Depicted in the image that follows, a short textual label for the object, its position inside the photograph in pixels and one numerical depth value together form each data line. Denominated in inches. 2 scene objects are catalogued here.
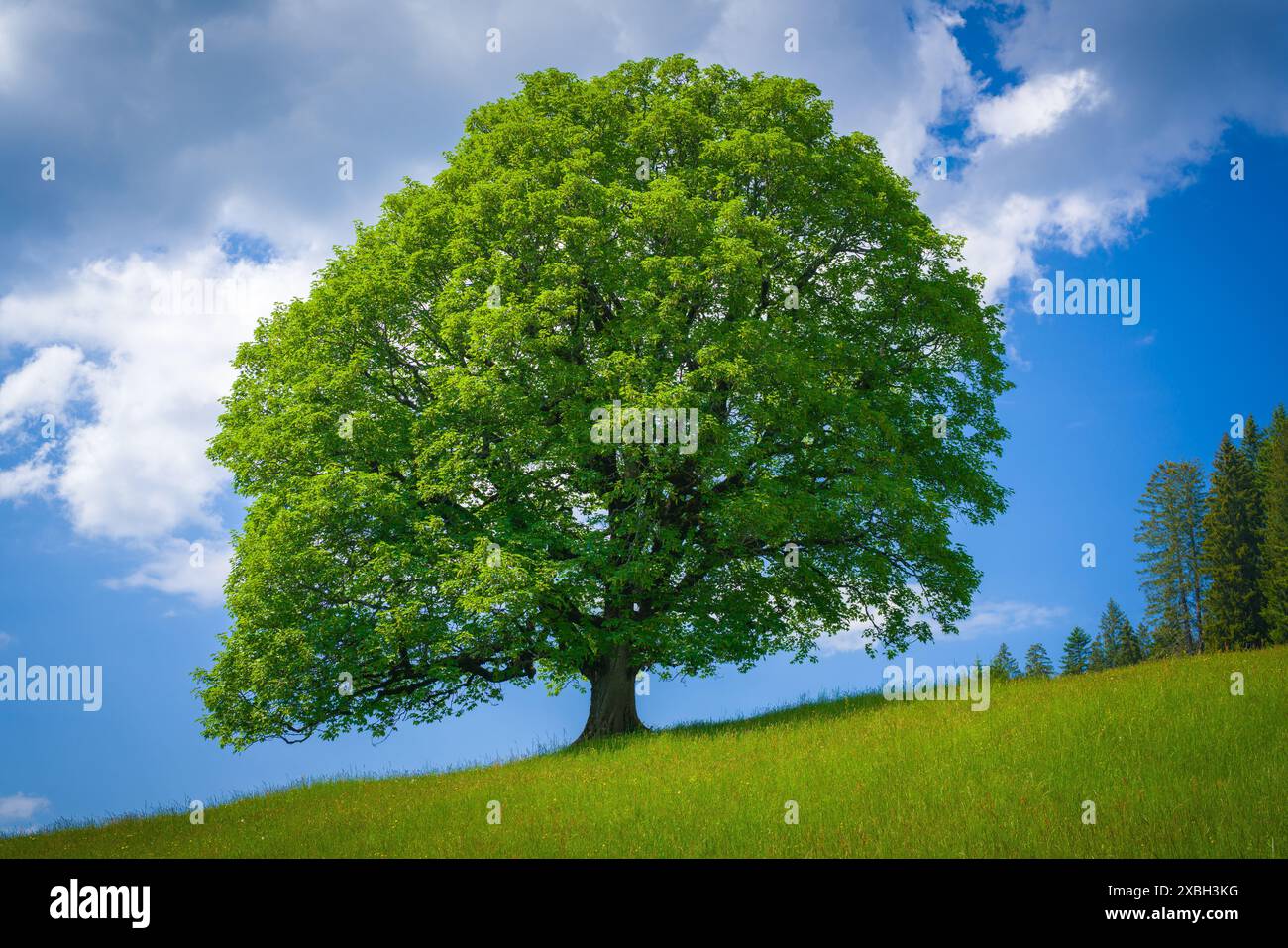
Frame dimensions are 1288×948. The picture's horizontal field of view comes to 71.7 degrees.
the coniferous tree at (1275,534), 1694.1
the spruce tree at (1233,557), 1817.2
